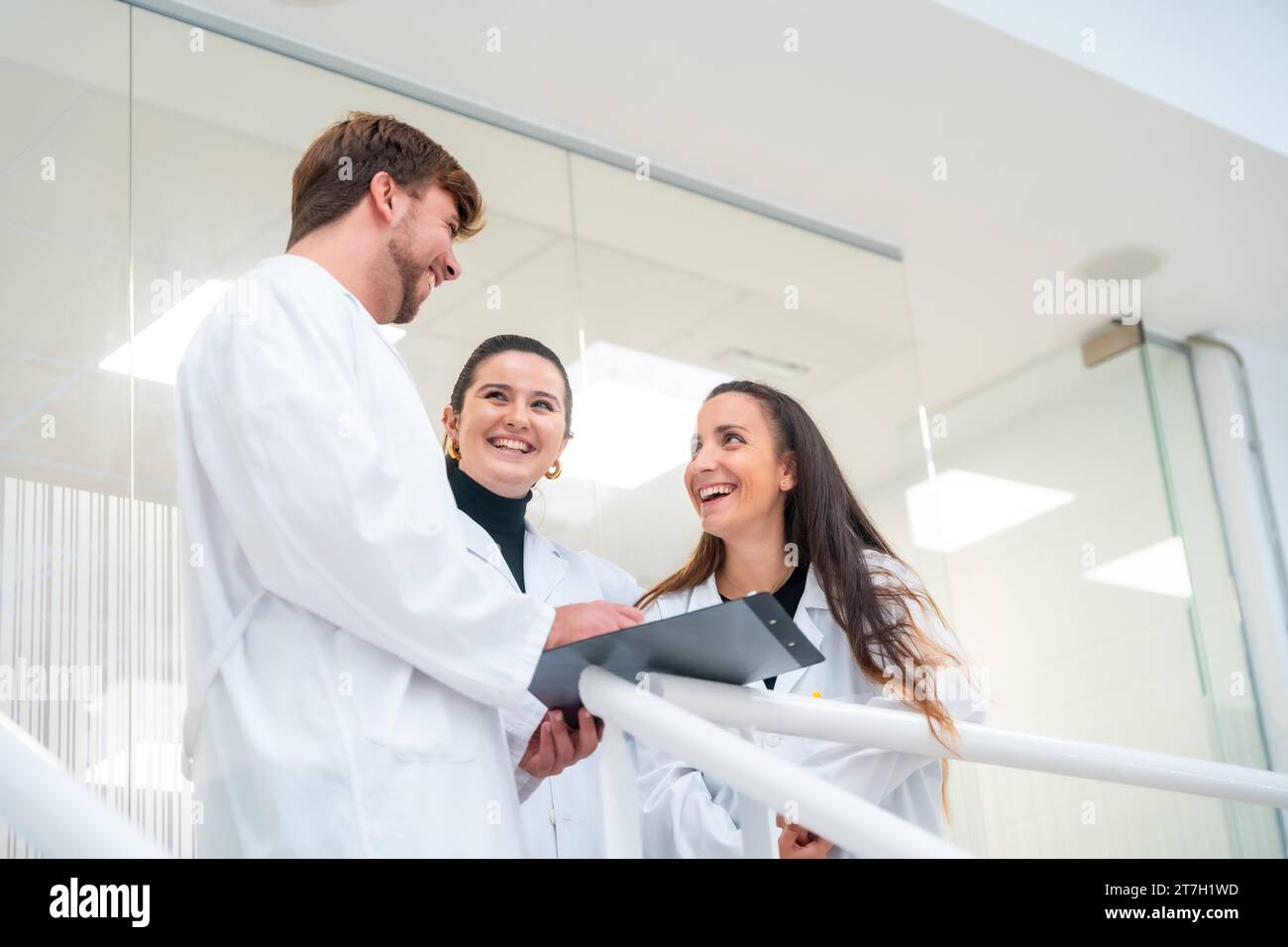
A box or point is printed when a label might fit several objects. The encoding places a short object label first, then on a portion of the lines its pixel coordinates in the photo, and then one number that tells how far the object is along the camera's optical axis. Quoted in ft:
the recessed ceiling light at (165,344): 9.64
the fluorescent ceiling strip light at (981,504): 18.12
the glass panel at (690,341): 11.98
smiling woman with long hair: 6.59
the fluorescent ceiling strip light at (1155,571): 16.89
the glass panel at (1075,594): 16.33
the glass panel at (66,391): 8.59
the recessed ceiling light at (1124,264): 15.96
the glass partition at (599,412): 9.00
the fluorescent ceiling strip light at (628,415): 11.85
